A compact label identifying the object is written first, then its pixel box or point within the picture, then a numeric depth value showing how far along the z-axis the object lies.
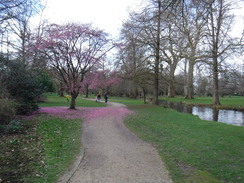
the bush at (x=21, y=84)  10.19
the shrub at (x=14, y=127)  7.88
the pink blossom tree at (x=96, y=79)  17.50
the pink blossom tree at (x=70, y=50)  14.94
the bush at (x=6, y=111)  8.31
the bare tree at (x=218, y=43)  18.83
